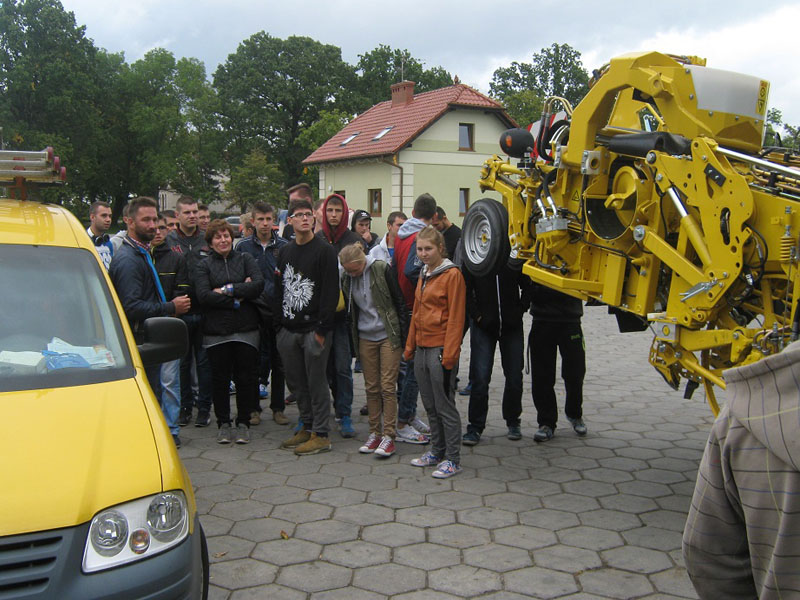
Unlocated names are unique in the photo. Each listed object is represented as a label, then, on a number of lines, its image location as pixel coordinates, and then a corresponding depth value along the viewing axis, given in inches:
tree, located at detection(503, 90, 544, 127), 1926.7
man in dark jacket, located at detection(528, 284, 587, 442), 257.3
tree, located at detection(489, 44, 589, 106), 3110.2
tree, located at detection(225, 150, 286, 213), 1856.5
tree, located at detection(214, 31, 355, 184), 2278.5
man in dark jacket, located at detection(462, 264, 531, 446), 248.7
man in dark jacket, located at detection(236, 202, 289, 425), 290.2
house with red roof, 1375.5
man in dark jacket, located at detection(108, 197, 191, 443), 232.2
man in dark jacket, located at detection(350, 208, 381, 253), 353.7
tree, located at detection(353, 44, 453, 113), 2415.1
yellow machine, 157.6
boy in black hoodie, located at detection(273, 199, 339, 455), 245.6
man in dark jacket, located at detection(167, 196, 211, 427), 273.3
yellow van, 103.3
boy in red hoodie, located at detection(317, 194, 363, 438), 273.7
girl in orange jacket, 223.0
